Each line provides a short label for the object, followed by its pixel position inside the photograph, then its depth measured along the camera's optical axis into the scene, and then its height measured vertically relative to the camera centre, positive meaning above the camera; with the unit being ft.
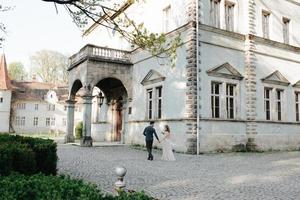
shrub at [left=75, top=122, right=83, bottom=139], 103.50 -1.35
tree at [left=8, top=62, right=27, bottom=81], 209.35 +39.33
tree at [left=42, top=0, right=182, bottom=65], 26.27 +9.90
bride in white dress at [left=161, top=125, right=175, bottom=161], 45.33 -3.53
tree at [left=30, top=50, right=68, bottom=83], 177.37 +37.18
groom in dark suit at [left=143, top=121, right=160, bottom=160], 47.03 -1.01
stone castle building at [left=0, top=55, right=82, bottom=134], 179.73 +12.32
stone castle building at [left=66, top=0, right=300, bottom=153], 54.95 +10.91
